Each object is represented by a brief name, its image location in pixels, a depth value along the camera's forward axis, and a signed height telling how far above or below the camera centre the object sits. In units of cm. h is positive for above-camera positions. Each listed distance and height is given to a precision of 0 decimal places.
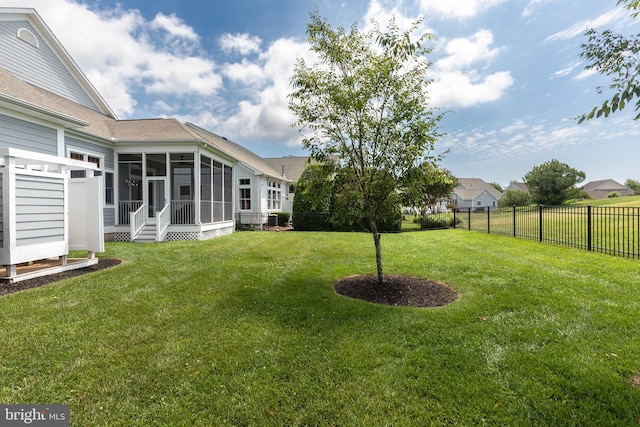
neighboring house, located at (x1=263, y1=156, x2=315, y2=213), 2459 +444
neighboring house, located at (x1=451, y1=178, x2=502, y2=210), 5459 +293
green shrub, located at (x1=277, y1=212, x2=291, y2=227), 1958 -44
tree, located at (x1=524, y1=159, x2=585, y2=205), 4238 +414
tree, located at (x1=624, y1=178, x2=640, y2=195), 6178 +593
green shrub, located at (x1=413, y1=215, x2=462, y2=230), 1769 -73
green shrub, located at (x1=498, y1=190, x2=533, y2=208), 4416 +196
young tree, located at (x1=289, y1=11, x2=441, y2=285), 462 +176
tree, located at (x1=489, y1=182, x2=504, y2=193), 8594 +753
